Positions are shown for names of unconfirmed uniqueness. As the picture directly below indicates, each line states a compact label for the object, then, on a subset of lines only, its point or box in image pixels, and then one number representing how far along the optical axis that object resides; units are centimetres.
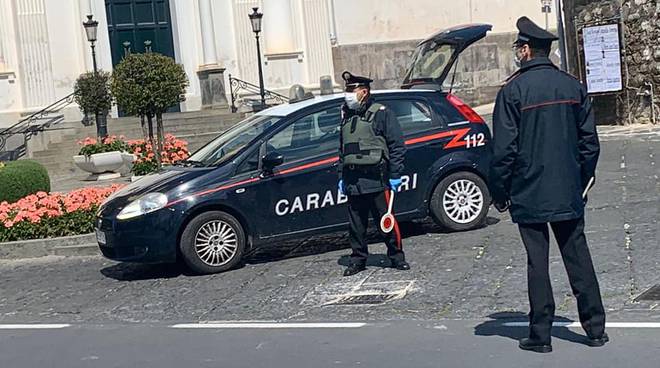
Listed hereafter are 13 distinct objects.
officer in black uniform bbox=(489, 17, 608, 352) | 634
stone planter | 2012
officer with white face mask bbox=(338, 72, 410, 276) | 927
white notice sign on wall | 1981
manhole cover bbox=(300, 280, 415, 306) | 852
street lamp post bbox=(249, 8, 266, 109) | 2720
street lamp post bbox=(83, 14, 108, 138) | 2456
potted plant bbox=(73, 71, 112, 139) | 2347
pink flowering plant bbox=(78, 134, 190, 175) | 1844
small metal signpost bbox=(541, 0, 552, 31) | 3384
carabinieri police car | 1002
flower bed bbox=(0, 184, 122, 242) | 1248
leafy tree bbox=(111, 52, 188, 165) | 1698
